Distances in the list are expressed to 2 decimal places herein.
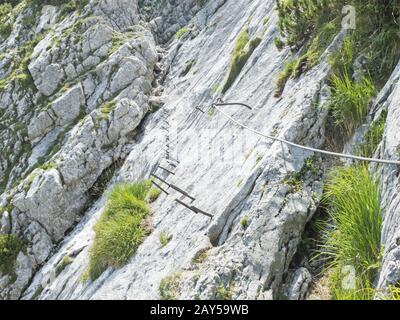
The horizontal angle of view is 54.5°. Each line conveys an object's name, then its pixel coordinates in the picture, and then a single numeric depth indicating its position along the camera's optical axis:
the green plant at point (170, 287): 6.99
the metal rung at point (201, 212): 8.13
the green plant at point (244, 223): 6.90
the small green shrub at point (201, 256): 7.16
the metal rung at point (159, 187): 10.57
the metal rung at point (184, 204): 8.75
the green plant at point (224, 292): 6.14
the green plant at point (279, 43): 10.93
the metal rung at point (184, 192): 9.27
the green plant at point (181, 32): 20.12
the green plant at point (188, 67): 17.22
